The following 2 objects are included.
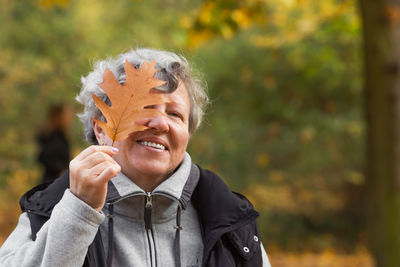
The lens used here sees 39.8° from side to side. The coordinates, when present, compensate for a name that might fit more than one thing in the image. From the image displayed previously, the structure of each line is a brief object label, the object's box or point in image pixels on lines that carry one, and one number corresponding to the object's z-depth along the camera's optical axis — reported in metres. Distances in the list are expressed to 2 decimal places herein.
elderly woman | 1.80
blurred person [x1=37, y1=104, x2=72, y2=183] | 6.92
